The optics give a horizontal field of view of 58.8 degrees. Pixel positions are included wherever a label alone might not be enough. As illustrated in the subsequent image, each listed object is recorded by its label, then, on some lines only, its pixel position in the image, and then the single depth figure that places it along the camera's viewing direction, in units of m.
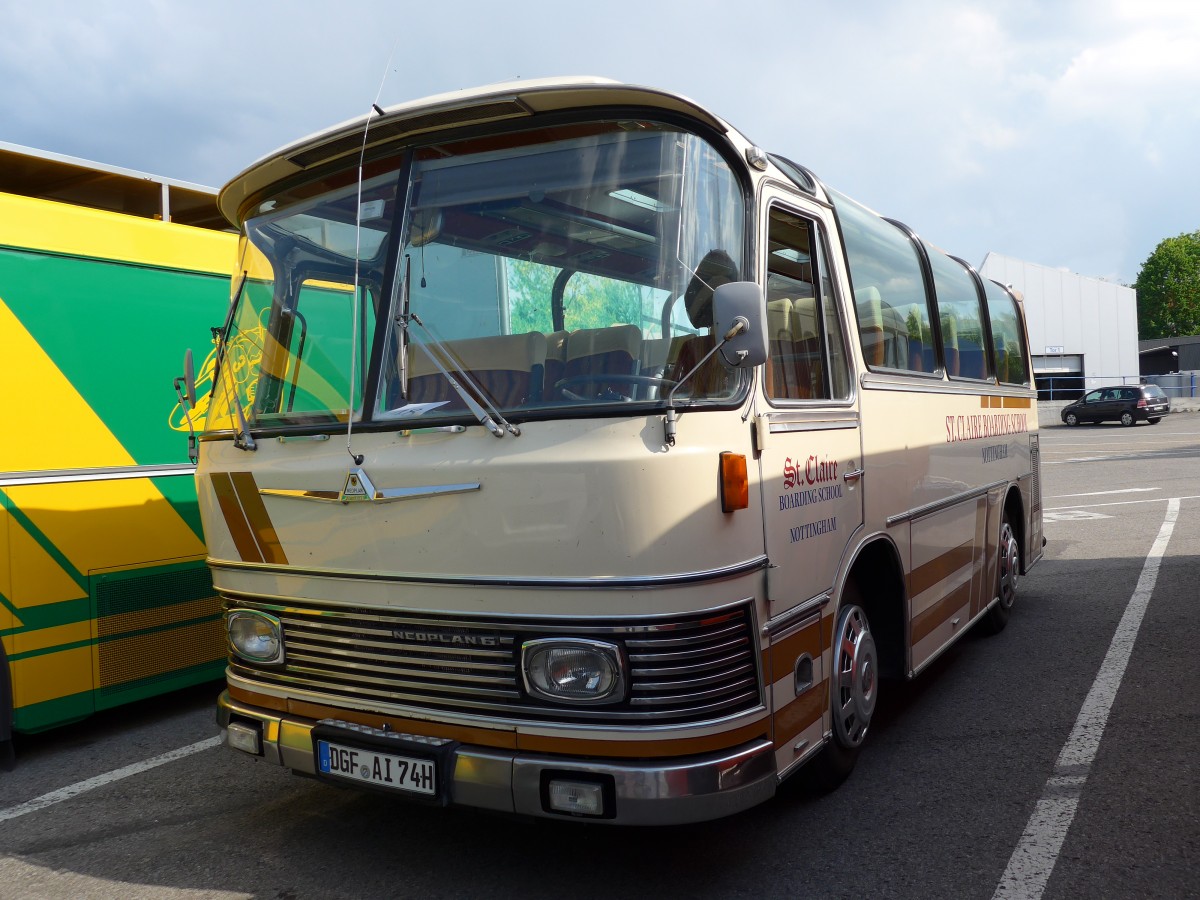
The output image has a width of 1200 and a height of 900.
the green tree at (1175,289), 98.25
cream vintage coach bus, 3.35
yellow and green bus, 5.40
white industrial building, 52.62
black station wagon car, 40.78
